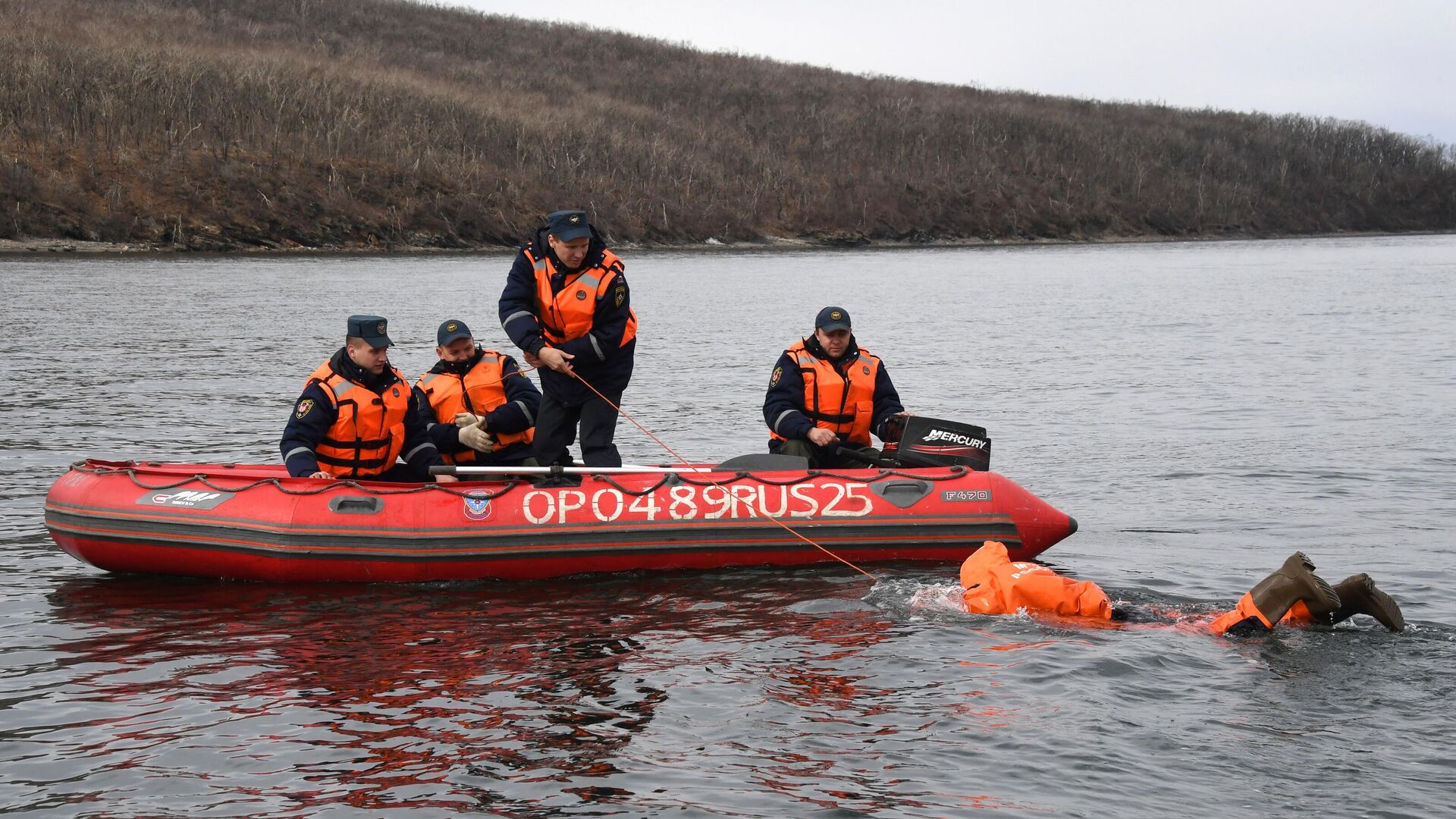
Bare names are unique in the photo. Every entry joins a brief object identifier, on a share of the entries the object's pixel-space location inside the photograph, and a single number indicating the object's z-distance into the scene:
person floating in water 6.34
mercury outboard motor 8.52
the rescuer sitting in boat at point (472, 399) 8.61
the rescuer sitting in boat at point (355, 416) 7.74
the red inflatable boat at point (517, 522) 7.79
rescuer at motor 8.62
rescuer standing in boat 7.75
